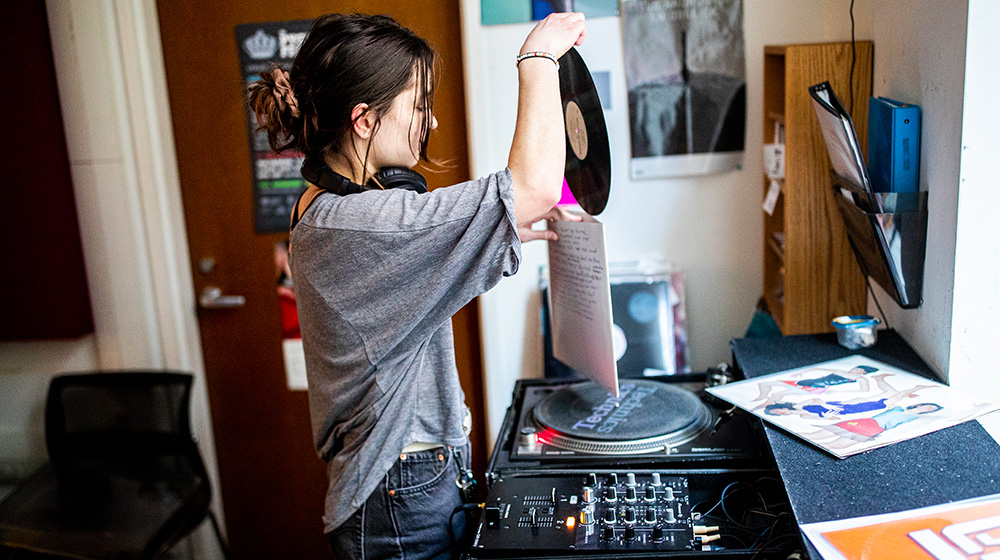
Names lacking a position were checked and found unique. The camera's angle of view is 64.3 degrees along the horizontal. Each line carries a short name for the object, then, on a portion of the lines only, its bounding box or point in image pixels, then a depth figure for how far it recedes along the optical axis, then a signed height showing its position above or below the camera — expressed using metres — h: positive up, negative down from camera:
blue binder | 1.38 -0.04
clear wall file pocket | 1.37 -0.19
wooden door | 2.32 -0.35
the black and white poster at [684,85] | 2.08 +0.13
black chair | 2.24 -0.91
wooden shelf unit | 1.72 -0.17
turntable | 1.28 -0.49
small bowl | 1.49 -0.38
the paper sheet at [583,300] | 1.27 -0.27
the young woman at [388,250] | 1.08 -0.14
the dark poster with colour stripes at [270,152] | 2.33 +0.01
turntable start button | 1.33 -0.49
